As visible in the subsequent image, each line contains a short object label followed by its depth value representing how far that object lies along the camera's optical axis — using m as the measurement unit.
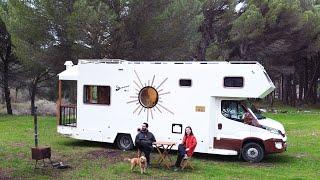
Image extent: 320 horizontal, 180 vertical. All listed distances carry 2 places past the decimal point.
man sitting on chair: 12.46
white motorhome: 13.48
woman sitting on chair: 12.18
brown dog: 11.60
